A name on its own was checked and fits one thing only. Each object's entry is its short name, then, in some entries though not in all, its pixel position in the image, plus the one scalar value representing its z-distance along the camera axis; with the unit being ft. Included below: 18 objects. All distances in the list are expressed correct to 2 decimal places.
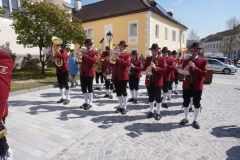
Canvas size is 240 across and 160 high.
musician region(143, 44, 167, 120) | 16.20
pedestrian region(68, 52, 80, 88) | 31.60
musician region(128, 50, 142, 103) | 23.66
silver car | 65.97
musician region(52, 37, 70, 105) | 20.30
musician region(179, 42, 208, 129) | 14.61
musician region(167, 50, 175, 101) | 24.98
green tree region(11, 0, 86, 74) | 37.47
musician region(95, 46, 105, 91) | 27.61
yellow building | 73.36
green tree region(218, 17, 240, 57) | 120.73
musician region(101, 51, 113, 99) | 26.30
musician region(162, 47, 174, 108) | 21.22
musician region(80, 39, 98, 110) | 18.89
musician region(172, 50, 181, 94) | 25.85
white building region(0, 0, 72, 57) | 44.34
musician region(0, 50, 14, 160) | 4.94
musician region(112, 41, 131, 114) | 17.54
